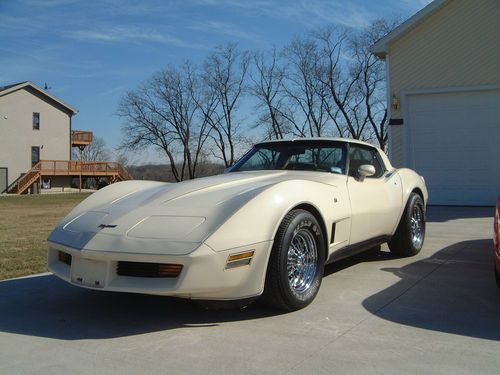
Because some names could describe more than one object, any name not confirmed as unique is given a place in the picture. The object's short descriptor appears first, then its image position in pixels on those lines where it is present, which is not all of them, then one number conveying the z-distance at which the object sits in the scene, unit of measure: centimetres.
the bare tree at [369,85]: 4394
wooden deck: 4031
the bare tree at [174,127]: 5172
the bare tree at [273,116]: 4509
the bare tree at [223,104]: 4931
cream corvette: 360
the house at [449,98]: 1284
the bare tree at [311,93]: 4447
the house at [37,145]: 4050
